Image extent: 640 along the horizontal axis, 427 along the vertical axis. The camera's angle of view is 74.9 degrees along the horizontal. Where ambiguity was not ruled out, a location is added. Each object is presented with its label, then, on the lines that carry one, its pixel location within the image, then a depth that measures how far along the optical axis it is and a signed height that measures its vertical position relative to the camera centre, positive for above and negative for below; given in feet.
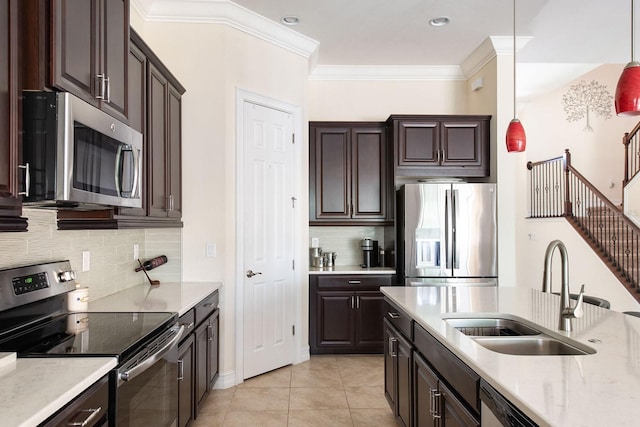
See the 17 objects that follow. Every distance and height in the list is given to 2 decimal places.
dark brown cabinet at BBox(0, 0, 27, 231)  4.30 +1.14
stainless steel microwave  4.69 +0.84
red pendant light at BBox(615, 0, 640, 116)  5.63 +1.76
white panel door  12.11 -0.56
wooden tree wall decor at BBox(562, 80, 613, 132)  23.70 +6.86
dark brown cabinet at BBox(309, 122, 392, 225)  15.25 +1.61
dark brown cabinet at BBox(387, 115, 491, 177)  14.71 +2.63
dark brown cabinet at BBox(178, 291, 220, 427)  8.04 -3.00
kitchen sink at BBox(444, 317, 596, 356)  5.48 -1.71
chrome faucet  5.79 -1.20
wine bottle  10.39 -1.10
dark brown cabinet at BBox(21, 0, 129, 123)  4.78 +2.26
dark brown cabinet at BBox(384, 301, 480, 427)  5.15 -2.45
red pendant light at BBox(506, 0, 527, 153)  9.55 +1.89
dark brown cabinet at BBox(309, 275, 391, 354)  14.40 -3.24
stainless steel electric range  5.17 -1.61
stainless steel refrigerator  13.82 -0.48
